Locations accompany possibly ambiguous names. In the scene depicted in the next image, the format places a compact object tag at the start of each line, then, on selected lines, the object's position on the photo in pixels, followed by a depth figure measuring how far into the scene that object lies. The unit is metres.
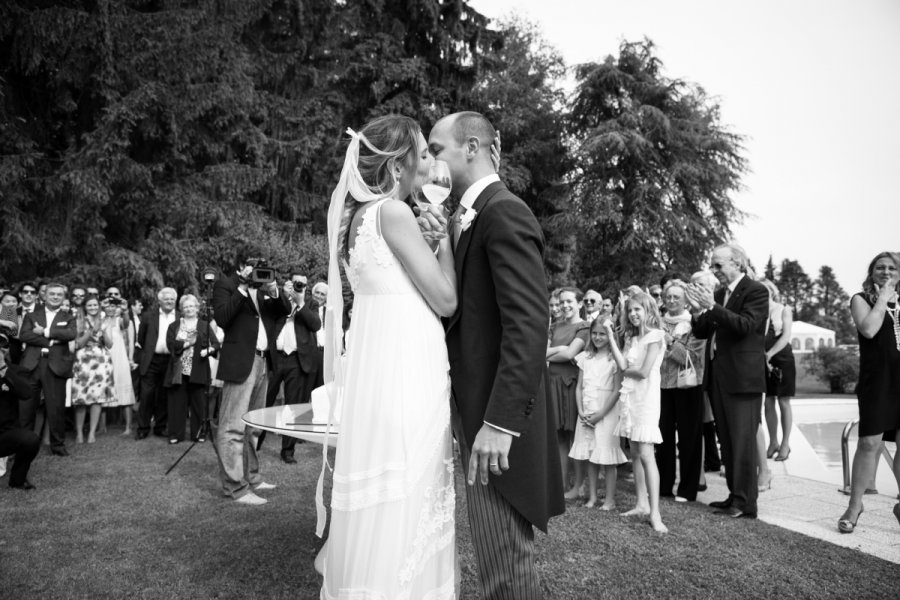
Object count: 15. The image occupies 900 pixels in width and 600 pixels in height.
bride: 2.28
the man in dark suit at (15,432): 5.87
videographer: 5.63
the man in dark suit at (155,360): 9.77
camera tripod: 7.45
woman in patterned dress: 9.04
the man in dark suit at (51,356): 8.02
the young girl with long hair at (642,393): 5.24
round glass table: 3.48
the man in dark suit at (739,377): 5.29
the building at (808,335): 35.81
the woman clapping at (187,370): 9.20
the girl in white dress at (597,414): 5.80
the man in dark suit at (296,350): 8.13
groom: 2.09
